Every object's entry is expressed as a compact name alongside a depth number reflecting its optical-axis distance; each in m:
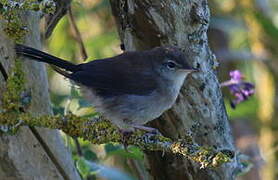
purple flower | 5.77
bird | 5.32
